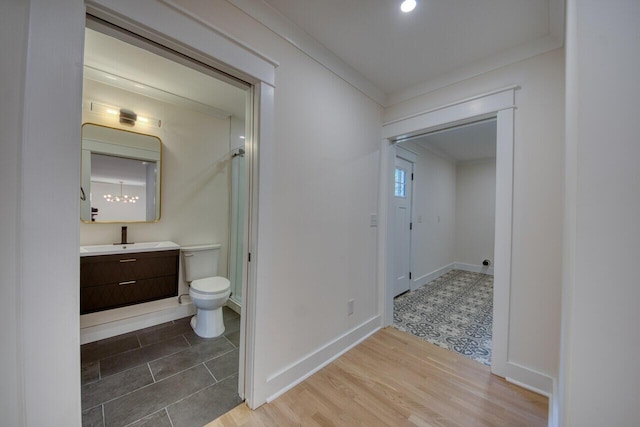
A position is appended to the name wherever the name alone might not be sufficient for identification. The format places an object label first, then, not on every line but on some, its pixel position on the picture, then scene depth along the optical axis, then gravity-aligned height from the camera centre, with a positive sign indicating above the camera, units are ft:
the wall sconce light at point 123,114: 7.27 +3.06
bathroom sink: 6.69 -1.20
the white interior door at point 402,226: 11.31 -0.59
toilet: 7.37 -2.47
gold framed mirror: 7.29 +1.10
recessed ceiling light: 4.57 +4.10
